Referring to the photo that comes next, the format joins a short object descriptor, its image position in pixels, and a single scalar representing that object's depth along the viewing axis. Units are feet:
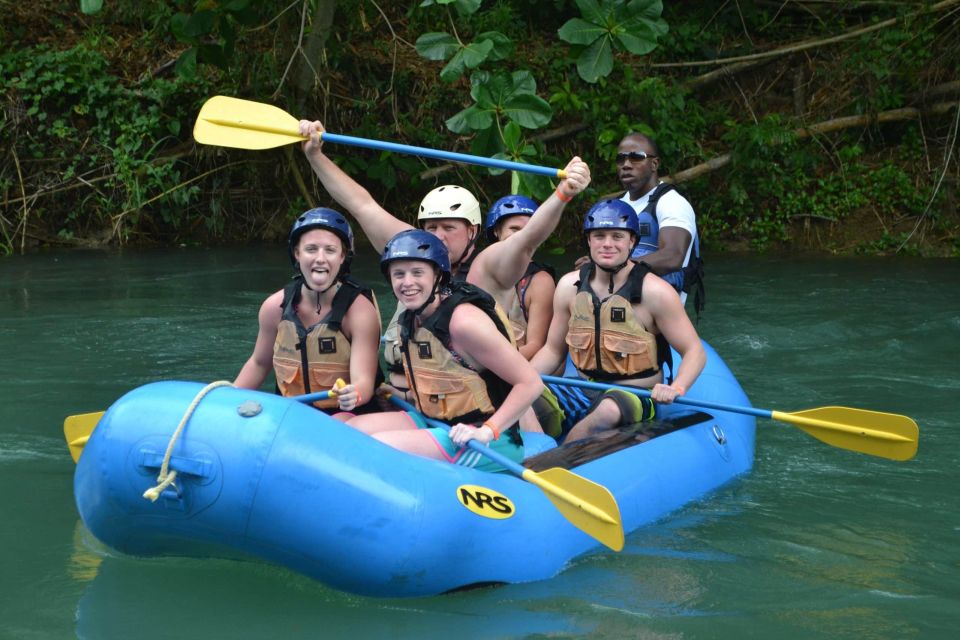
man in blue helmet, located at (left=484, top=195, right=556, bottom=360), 15.74
